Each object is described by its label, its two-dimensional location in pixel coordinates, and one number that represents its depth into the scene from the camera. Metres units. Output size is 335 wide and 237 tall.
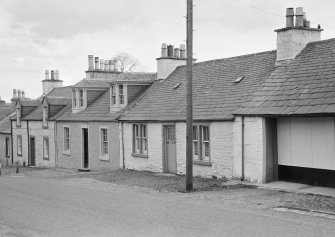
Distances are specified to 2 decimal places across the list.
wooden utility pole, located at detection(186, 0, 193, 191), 17.95
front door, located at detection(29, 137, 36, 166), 39.15
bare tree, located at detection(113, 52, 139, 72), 70.97
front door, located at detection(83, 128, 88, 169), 32.34
